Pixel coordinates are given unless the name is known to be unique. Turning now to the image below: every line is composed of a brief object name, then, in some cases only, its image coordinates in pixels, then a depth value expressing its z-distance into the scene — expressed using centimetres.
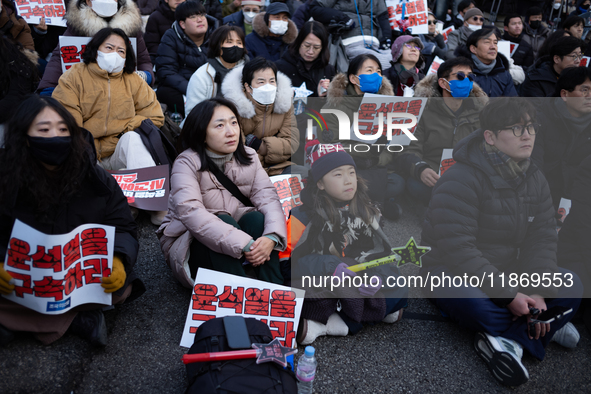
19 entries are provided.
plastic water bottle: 262
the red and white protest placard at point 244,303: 286
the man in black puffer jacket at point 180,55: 536
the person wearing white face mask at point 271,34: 575
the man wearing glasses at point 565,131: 418
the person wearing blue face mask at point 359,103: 450
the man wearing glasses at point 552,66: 540
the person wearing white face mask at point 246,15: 659
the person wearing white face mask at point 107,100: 399
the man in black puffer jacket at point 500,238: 296
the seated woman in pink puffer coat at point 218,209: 298
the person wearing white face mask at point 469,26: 774
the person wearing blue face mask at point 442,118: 448
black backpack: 221
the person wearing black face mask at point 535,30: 821
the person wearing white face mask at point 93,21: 448
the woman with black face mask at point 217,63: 465
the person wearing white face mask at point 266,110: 420
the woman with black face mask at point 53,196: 248
